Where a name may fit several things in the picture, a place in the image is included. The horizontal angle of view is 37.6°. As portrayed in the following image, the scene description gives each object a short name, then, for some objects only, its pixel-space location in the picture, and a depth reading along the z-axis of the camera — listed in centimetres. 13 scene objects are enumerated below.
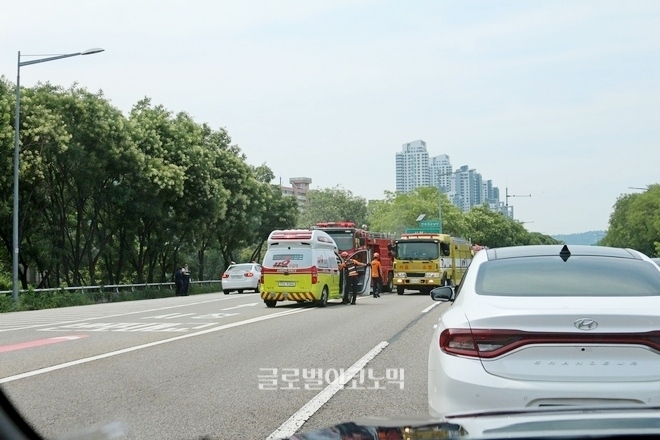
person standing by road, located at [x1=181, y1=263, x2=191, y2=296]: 4575
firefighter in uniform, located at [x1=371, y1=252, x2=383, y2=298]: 3522
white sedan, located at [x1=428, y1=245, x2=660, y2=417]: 550
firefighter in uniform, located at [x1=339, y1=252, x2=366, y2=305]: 2950
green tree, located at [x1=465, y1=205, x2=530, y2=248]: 15388
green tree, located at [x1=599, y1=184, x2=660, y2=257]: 11338
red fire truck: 3888
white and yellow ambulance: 2664
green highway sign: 9885
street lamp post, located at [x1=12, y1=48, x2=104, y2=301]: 2938
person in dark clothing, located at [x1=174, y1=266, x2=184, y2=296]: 4569
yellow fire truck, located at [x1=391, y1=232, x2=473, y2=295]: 4069
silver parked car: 4491
